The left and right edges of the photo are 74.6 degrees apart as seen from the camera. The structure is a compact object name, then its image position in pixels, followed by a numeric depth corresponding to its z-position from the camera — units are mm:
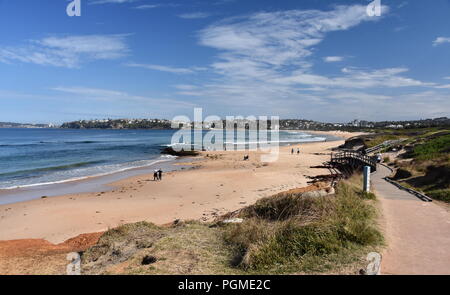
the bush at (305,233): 6219
